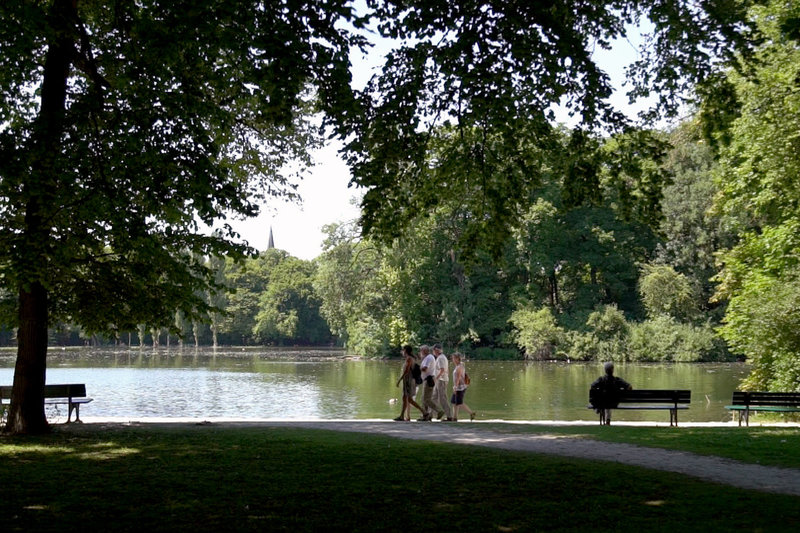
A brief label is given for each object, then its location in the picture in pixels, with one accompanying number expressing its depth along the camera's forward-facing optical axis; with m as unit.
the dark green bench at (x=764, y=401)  16.77
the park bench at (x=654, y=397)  16.44
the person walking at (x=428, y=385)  16.95
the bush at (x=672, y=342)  51.44
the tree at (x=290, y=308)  102.50
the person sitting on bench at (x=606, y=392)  16.39
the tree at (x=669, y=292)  54.38
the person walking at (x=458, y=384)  18.02
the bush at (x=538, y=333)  57.12
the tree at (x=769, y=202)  20.03
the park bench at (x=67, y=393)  15.67
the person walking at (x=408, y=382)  16.92
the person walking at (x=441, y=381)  17.20
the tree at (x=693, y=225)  54.78
